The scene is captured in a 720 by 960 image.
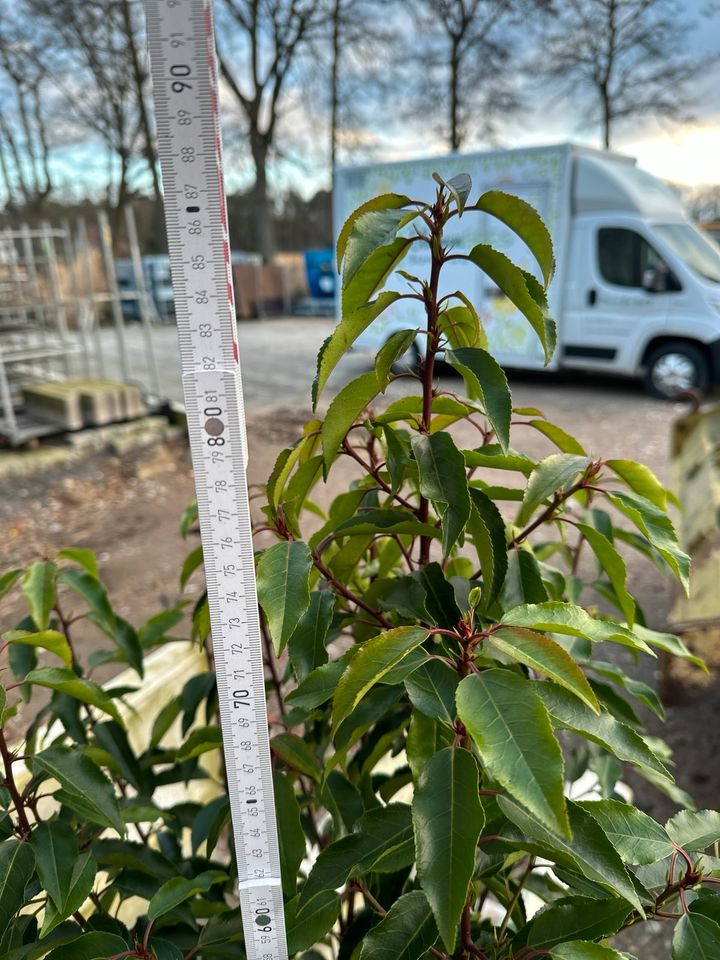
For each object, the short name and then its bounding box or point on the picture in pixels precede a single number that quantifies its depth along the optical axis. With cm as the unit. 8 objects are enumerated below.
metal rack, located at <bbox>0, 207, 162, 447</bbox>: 673
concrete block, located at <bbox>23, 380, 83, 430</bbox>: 679
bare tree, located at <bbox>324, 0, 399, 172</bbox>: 1673
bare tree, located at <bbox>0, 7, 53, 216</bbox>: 1492
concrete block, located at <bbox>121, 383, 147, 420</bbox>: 710
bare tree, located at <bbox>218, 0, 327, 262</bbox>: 1722
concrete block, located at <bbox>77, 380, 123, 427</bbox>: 689
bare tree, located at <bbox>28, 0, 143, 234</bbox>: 1398
